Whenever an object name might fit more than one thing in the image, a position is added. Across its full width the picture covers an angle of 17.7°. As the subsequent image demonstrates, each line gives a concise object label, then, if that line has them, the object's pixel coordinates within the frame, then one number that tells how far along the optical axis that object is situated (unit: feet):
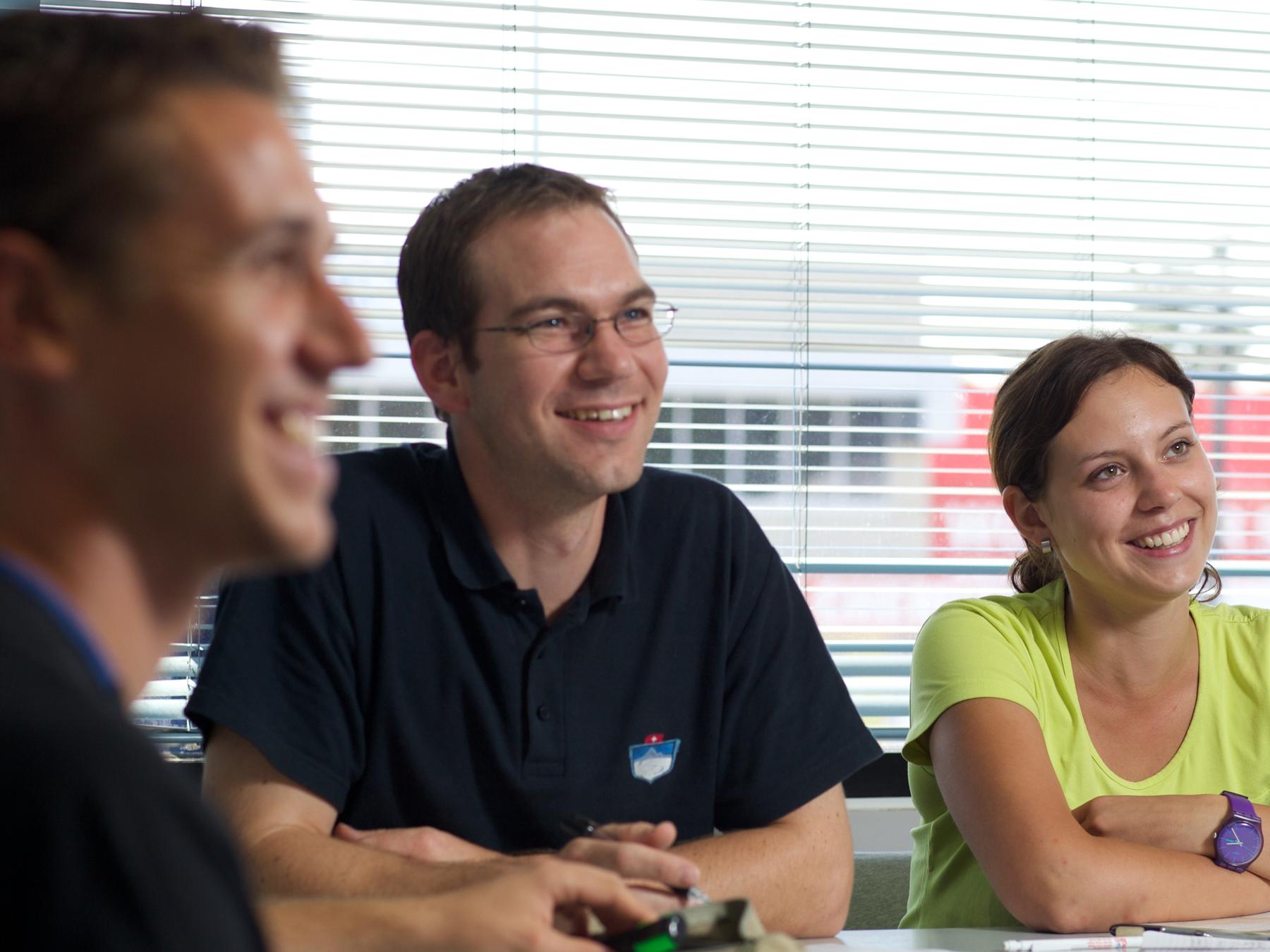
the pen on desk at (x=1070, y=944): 8.28
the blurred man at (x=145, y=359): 5.26
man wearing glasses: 8.40
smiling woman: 8.91
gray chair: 9.50
